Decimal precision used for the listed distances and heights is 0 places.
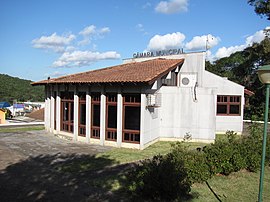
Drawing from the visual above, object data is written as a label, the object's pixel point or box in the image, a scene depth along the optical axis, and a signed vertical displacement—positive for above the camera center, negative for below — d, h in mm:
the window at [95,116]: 14864 -1348
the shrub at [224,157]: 8703 -2223
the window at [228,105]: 19406 -814
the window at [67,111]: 16453 -1171
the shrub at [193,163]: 7745 -2154
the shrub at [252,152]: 9484 -2175
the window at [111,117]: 14227 -1350
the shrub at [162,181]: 6430 -2276
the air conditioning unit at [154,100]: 13675 -341
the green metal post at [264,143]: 5602 -1073
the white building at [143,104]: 13742 -611
